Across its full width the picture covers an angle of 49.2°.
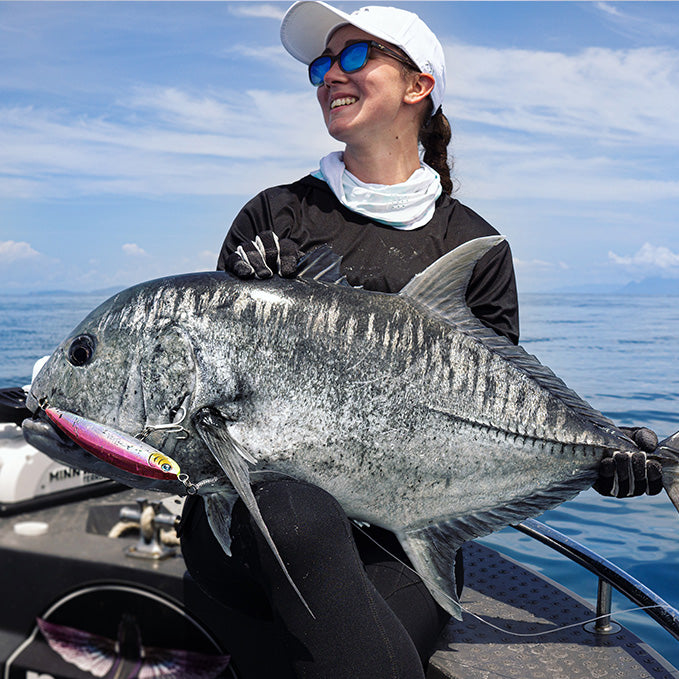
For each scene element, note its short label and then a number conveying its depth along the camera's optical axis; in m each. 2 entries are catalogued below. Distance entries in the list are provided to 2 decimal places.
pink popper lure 1.76
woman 1.91
